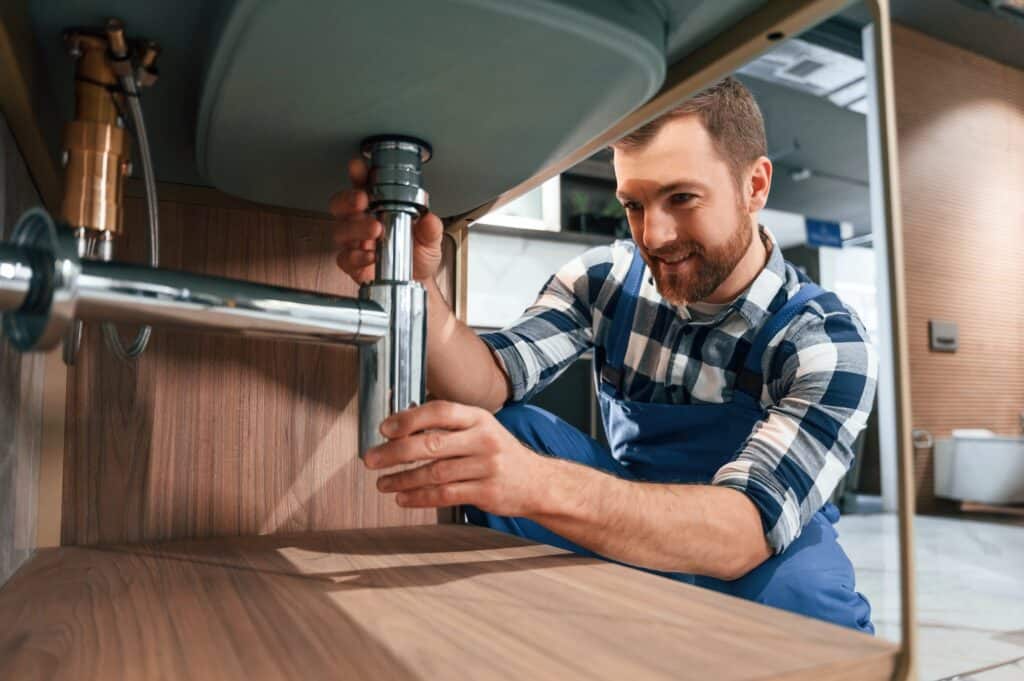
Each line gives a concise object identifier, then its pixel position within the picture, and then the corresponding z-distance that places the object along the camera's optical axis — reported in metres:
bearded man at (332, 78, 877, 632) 0.54
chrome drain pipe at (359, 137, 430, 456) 0.47
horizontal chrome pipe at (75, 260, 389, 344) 0.30
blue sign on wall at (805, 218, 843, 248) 4.86
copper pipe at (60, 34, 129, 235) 0.40
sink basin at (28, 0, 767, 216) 0.34
